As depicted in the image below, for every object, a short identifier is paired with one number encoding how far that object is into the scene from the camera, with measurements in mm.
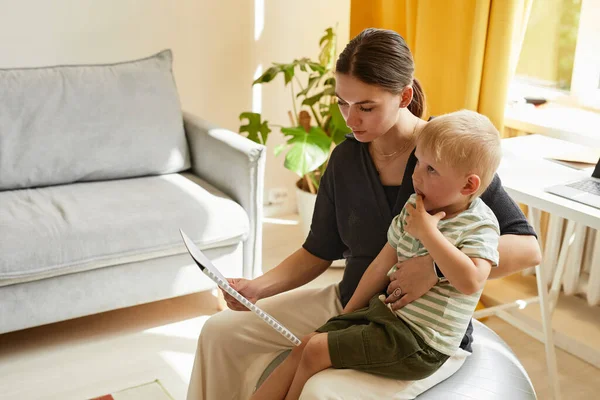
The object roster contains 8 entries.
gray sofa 2344
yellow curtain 2517
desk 1909
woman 1418
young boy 1319
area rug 2215
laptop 1902
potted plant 2986
